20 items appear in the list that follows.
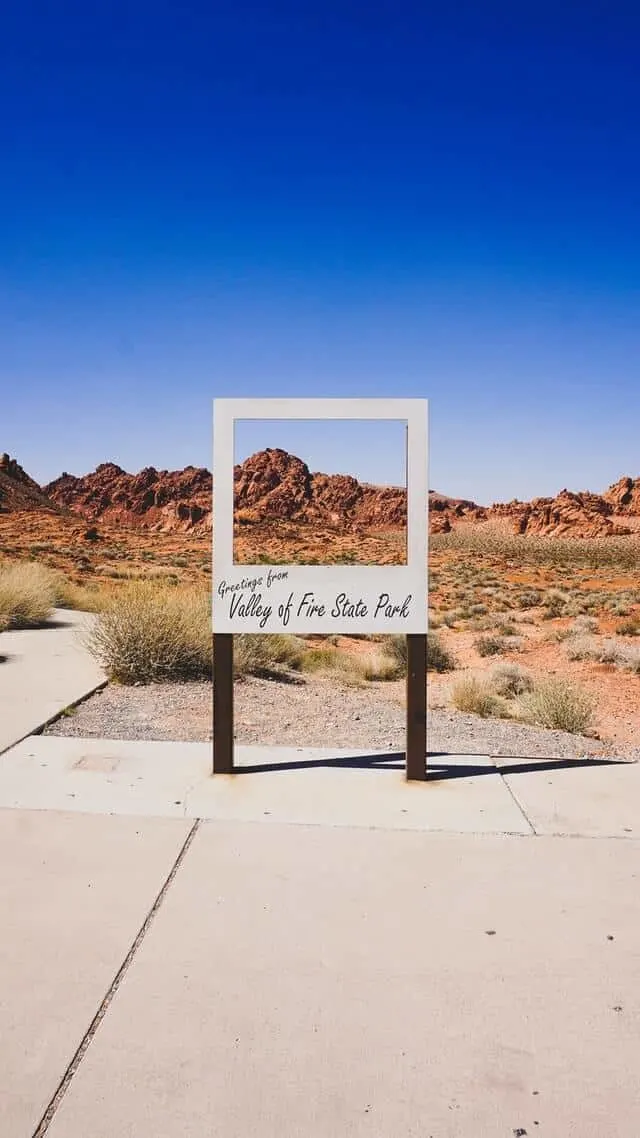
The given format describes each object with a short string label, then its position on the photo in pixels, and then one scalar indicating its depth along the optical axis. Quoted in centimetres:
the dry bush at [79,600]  1583
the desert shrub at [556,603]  2355
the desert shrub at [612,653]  1465
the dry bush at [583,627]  1850
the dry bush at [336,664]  1148
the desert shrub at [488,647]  1582
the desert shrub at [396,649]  1289
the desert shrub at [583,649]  1521
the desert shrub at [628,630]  1903
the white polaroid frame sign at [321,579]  516
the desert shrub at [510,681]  1130
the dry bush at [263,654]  1000
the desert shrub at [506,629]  1902
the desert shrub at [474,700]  931
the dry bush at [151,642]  901
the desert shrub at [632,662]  1395
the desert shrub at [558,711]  853
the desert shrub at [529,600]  2650
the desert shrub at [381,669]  1188
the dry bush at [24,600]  1228
